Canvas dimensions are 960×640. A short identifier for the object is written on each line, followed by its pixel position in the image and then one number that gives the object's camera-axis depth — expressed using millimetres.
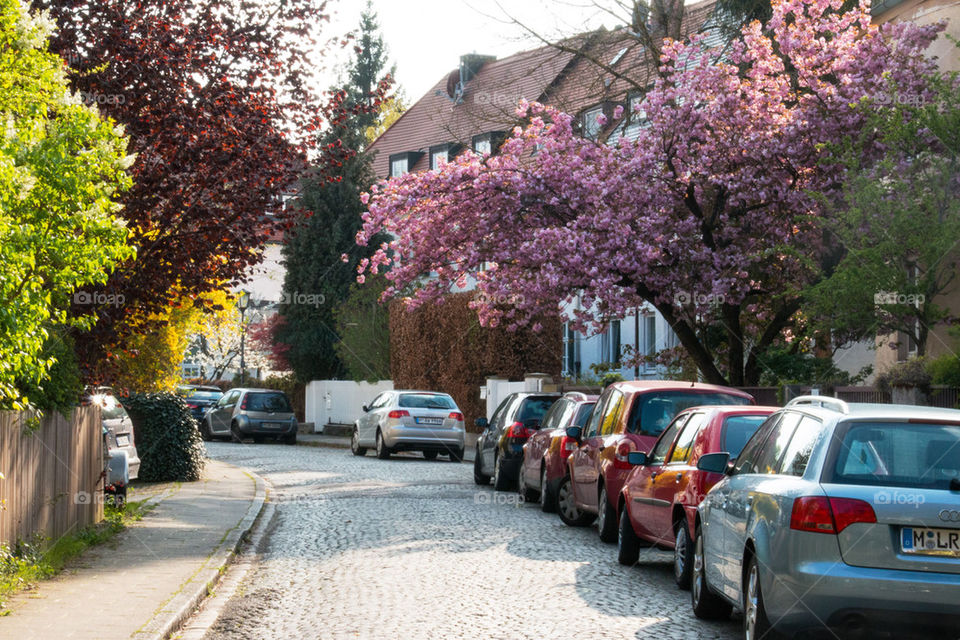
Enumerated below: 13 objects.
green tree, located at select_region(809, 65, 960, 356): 18406
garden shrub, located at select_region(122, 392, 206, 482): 22203
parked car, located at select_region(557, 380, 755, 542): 14086
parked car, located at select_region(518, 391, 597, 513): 17469
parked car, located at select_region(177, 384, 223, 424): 49625
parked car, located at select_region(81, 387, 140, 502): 15887
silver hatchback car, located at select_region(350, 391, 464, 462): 31391
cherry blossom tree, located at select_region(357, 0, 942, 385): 23812
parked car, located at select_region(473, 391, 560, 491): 21469
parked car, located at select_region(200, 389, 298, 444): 42625
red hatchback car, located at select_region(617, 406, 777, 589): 11023
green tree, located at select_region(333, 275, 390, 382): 48750
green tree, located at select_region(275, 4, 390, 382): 56469
